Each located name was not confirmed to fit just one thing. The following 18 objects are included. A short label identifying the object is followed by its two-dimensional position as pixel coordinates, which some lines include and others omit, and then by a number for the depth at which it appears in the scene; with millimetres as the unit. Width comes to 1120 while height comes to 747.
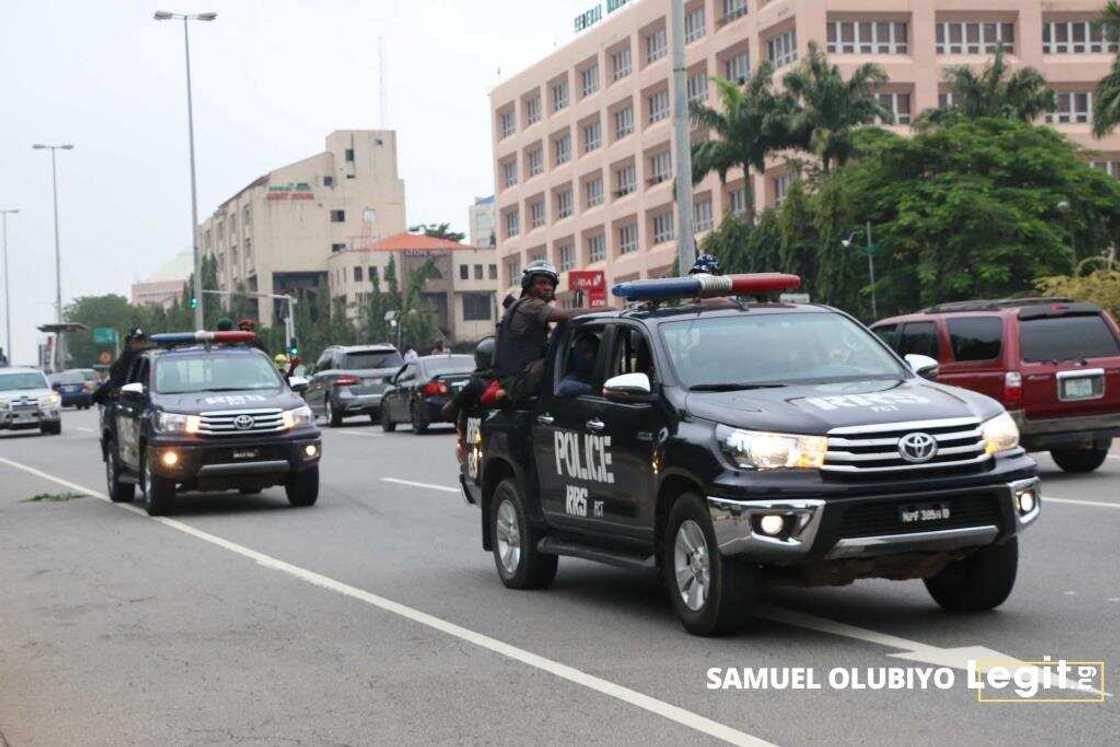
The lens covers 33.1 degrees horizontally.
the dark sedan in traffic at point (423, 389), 35125
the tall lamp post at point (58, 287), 96375
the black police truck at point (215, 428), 18984
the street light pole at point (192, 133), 67256
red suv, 18797
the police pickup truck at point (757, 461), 8891
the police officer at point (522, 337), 12016
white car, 45875
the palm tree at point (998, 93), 66500
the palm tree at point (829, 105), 64938
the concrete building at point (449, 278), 148875
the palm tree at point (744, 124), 66938
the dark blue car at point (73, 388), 75750
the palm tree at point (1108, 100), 54625
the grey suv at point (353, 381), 41344
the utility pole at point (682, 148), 29297
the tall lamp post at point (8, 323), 134750
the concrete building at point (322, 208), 157250
